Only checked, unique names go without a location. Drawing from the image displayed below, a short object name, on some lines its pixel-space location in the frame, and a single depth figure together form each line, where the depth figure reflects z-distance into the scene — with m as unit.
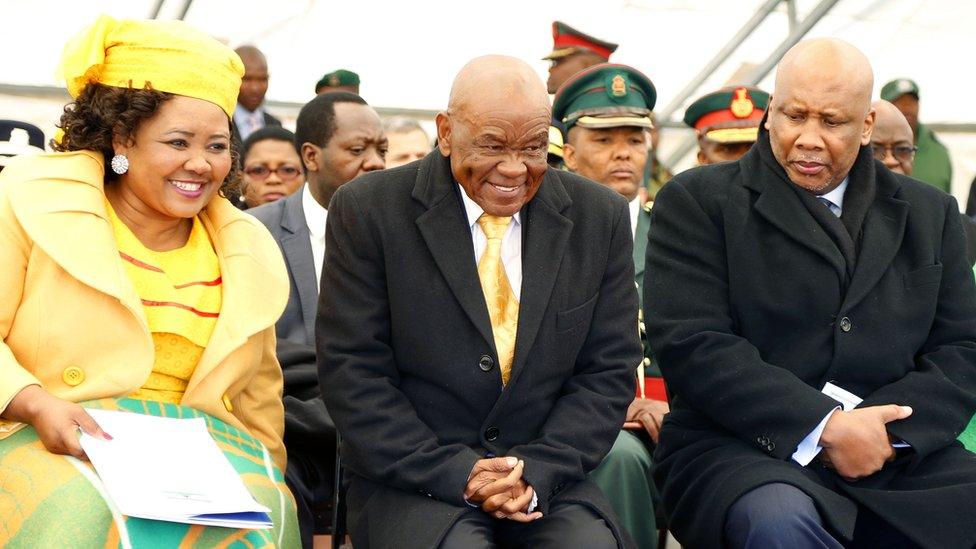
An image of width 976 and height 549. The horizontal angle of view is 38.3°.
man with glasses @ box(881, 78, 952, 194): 8.10
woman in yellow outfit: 3.65
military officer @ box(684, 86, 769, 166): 6.81
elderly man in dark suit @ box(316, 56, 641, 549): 3.89
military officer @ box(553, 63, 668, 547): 6.16
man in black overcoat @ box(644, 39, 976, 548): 4.08
